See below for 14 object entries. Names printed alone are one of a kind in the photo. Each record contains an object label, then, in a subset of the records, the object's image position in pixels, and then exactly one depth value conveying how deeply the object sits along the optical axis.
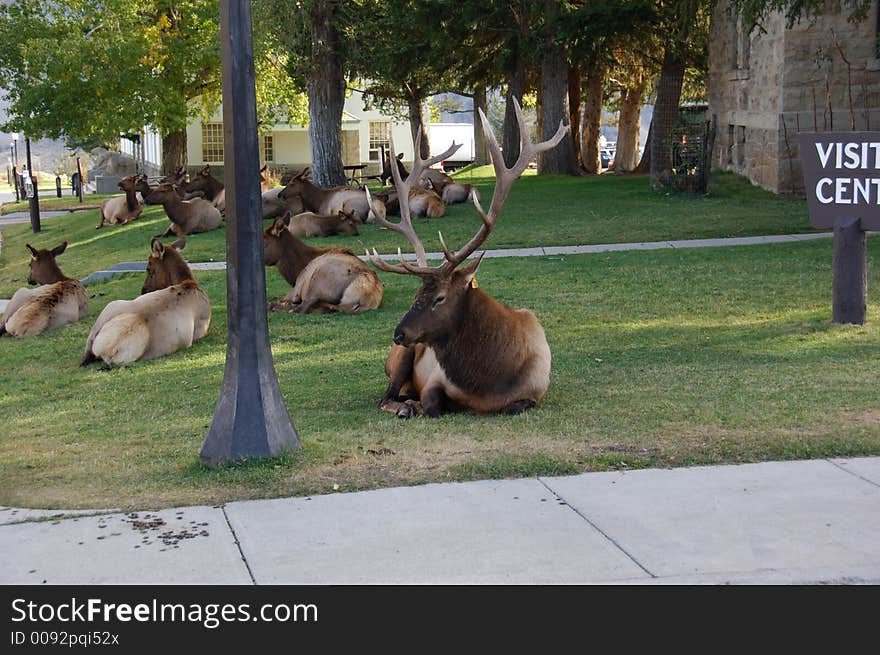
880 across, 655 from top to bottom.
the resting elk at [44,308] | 14.22
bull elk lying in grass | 8.59
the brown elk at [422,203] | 24.73
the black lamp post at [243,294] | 7.39
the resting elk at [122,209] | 29.23
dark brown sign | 11.25
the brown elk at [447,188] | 27.72
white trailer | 73.31
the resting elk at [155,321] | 11.77
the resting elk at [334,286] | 14.28
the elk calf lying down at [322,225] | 22.28
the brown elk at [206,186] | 28.97
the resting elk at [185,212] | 24.36
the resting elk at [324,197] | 24.64
